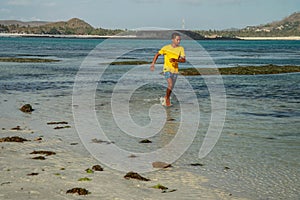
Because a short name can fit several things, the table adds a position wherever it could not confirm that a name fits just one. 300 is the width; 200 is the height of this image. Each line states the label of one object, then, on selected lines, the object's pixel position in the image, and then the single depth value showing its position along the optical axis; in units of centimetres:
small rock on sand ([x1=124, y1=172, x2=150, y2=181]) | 989
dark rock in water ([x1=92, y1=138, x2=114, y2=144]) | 1334
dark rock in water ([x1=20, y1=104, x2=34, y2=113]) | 1852
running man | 1855
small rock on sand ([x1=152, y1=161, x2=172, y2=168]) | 1094
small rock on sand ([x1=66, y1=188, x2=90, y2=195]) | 881
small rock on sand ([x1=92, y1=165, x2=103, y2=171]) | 1055
